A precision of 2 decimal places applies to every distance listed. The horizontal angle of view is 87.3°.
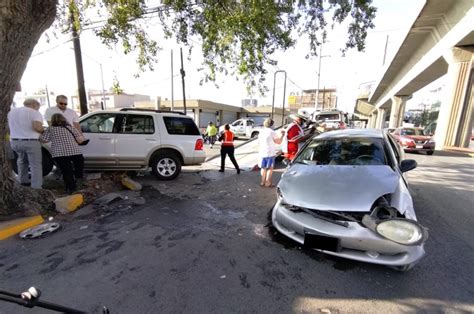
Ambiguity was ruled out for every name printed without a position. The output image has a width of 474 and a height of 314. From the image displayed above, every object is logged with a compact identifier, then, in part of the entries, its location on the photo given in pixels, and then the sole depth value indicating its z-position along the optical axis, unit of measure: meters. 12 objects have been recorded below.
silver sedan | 2.50
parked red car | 12.50
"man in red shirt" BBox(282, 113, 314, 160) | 6.79
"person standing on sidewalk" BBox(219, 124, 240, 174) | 7.73
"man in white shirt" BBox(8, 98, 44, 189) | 4.66
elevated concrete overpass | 12.29
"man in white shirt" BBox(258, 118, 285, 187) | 6.27
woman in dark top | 4.86
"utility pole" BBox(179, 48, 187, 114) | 15.67
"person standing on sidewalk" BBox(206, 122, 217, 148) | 15.81
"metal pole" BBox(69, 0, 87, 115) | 7.78
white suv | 6.29
